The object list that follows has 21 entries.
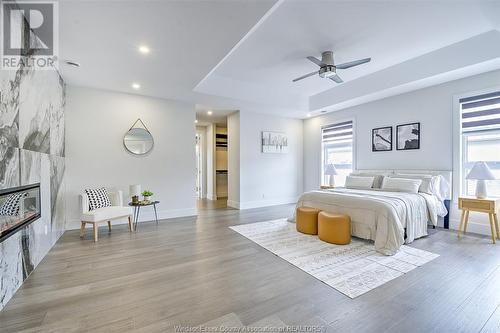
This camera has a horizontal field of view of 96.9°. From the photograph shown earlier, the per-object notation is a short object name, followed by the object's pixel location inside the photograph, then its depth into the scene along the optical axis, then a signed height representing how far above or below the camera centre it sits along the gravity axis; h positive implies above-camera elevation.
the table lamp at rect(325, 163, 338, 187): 6.04 -0.16
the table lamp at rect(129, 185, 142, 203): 4.49 -0.51
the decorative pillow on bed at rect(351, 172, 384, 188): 4.92 -0.31
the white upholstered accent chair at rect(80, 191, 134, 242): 3.60 -0.79
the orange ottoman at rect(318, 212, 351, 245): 3.35 -0.96
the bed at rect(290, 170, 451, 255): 3.10 -0.71
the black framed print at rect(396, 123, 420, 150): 4.77 +0.66
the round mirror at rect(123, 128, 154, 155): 4.77 +0.55
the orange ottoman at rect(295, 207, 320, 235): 3.83 -0.95
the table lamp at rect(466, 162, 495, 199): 3.50 -0.16
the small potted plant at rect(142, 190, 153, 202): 4.52 -0.57
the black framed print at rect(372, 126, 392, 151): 5.25 +0.67
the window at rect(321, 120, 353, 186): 6.26 +0.52
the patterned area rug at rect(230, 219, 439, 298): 2.36 -1.21
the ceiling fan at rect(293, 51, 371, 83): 3.68 +1.67
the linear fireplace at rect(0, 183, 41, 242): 1.90 -0.42
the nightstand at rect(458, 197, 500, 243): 3.44 -0.67
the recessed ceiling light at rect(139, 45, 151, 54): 2.99 +1.61
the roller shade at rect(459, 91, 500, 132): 3.84 +0.97
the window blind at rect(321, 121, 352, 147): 6.25 +0.95
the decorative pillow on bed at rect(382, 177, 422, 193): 4.14 -0.36
